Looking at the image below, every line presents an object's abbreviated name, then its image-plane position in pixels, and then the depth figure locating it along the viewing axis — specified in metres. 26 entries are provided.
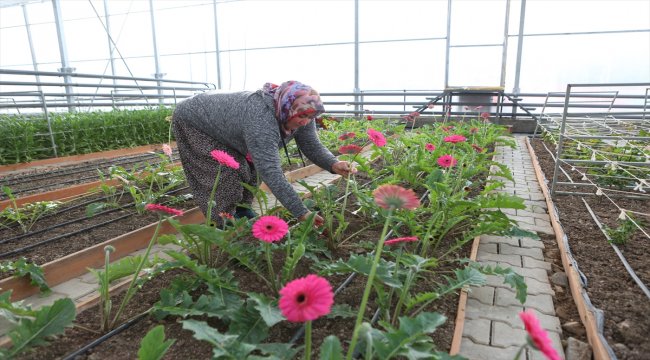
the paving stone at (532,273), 2.17
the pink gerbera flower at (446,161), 2.20
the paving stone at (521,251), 2.46
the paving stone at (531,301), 1.89
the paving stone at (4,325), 1.70
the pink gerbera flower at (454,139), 2.38
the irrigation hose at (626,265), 1.82
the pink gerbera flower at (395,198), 0.93
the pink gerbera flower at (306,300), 0.82
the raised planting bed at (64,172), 3.87
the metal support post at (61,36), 11.50
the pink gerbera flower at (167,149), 2.96
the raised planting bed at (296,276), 1.37
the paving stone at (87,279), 2.26
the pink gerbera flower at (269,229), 1.27
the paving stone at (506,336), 1.61
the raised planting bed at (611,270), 1.53
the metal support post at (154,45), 14.24
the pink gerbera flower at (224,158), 1.64
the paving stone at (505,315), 1.74
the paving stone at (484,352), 1.53
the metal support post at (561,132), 3.12
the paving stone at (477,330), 1.64
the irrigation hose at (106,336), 1.35
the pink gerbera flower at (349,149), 2.15
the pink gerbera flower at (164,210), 1.39
